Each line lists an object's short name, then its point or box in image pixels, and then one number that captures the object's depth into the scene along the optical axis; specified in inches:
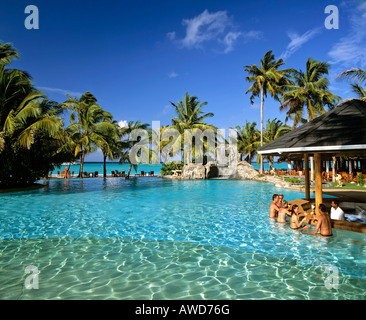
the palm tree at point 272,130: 1309.8
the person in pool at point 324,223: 256.8
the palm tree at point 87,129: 1026.1
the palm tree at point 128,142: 1222.3
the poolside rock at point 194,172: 1120.2
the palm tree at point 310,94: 874.8
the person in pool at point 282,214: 314.5
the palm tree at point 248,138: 1441.9
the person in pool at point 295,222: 285.1
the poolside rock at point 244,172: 1063.1
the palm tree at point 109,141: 1042.1
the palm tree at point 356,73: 403.2
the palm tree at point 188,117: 1166.3
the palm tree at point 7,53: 637.3
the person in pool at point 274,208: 345.7
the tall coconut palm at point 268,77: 1115.3
